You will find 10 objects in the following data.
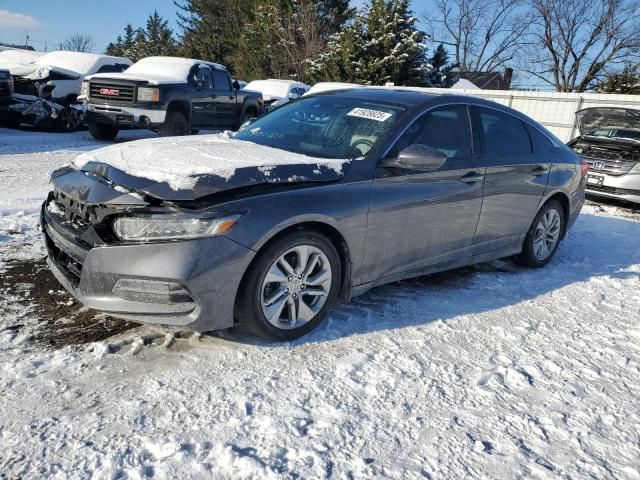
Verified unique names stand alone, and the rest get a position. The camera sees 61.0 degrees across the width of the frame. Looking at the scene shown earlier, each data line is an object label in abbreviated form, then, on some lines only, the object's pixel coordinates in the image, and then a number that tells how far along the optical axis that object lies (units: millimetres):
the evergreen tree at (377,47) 25953
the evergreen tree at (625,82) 28647
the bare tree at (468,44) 48281
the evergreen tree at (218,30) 41594
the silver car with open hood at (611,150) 8445
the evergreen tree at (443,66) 34031
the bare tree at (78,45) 68938
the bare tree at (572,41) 34812
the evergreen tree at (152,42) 50012
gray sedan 2855
